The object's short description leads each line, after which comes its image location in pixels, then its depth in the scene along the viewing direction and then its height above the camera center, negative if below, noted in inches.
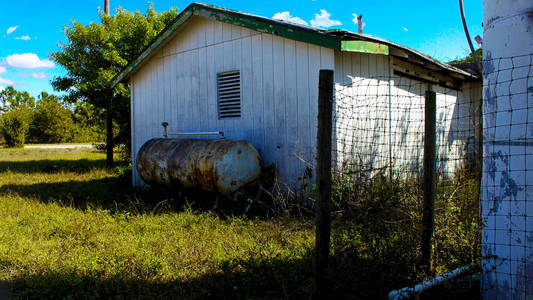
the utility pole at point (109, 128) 547.2 +13.0
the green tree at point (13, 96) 2325.3 +249.1
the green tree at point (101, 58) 531.8 +113.4
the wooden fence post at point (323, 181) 118.4 -14.3
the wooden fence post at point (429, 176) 134.4 -14.6
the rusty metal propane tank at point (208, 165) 265.7 -21.3
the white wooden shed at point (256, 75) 267.7 +53.2
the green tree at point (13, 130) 1234.0 +23.3
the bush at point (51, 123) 1647.4 +61.9
